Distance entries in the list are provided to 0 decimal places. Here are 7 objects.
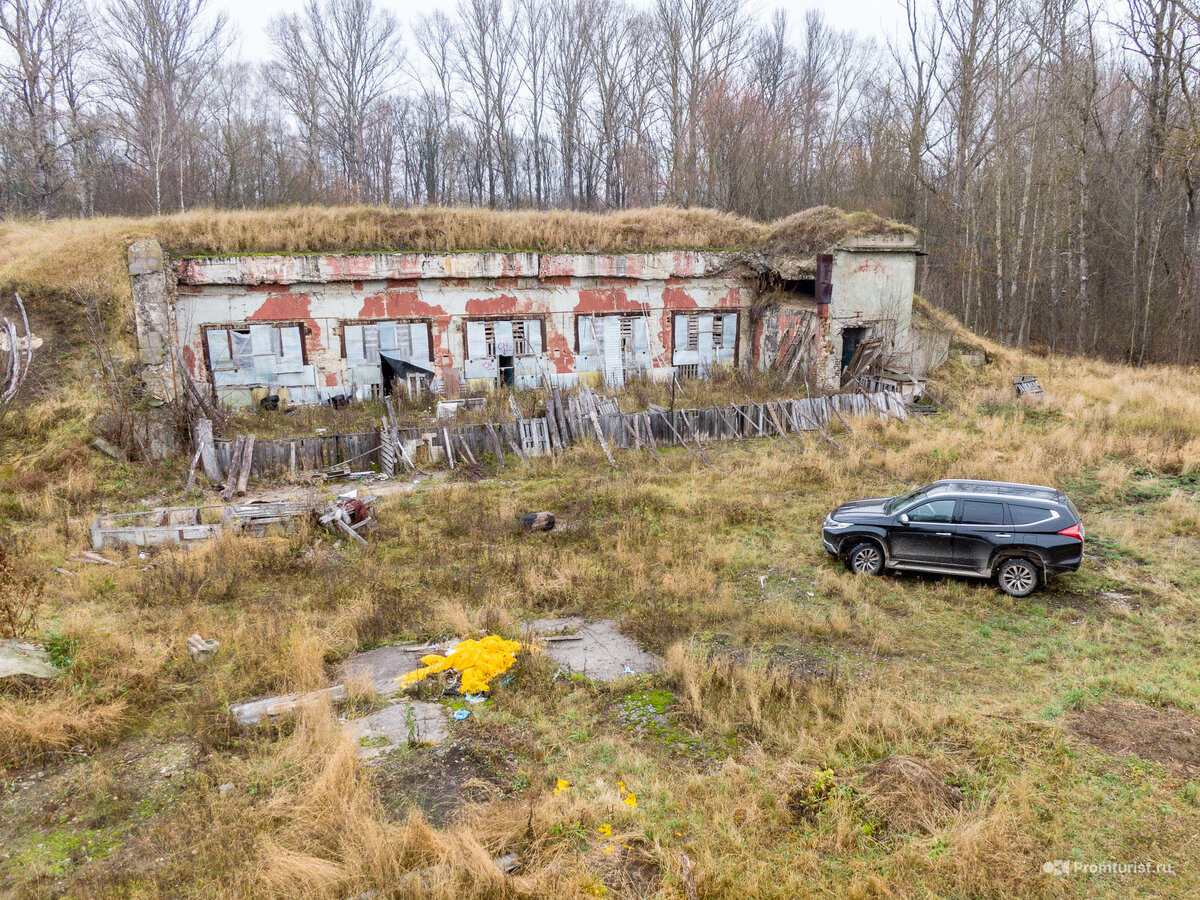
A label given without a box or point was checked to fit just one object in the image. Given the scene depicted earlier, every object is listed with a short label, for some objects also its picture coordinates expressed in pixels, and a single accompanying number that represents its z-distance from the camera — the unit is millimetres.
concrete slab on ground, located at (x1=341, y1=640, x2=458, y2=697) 7653
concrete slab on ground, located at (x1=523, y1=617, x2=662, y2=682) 7973
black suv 9492
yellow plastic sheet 7551
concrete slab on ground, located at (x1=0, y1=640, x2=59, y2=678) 7066
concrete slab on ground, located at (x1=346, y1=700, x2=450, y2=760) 6598
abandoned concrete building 18016
